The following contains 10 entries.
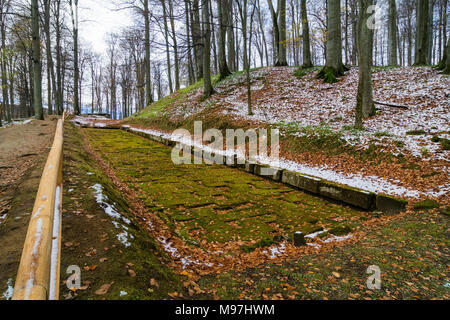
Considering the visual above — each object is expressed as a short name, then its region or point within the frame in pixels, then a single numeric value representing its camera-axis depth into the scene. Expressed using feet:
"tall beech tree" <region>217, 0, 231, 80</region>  48.58
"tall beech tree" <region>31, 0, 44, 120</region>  34.24
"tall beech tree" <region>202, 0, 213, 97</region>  41.65
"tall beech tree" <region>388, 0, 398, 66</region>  48.40
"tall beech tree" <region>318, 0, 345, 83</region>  36.65
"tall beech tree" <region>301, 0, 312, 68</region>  45.39
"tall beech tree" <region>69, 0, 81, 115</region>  64.44
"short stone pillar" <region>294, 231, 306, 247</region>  9.96
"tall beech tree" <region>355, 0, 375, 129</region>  23.34
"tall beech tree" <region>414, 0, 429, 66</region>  38.75
